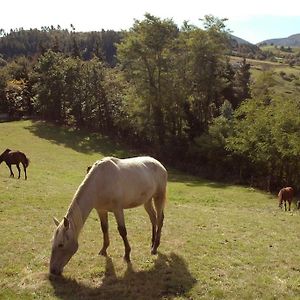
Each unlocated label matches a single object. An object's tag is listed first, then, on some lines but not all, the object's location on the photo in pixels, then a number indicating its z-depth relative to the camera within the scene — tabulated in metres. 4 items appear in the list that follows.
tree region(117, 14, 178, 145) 48.53
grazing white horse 9.43
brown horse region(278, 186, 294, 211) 28.42
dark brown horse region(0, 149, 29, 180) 28.16
